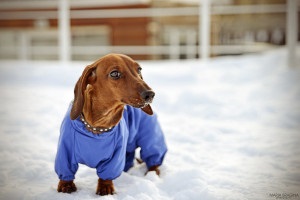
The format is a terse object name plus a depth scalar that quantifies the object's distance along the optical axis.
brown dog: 1.62
